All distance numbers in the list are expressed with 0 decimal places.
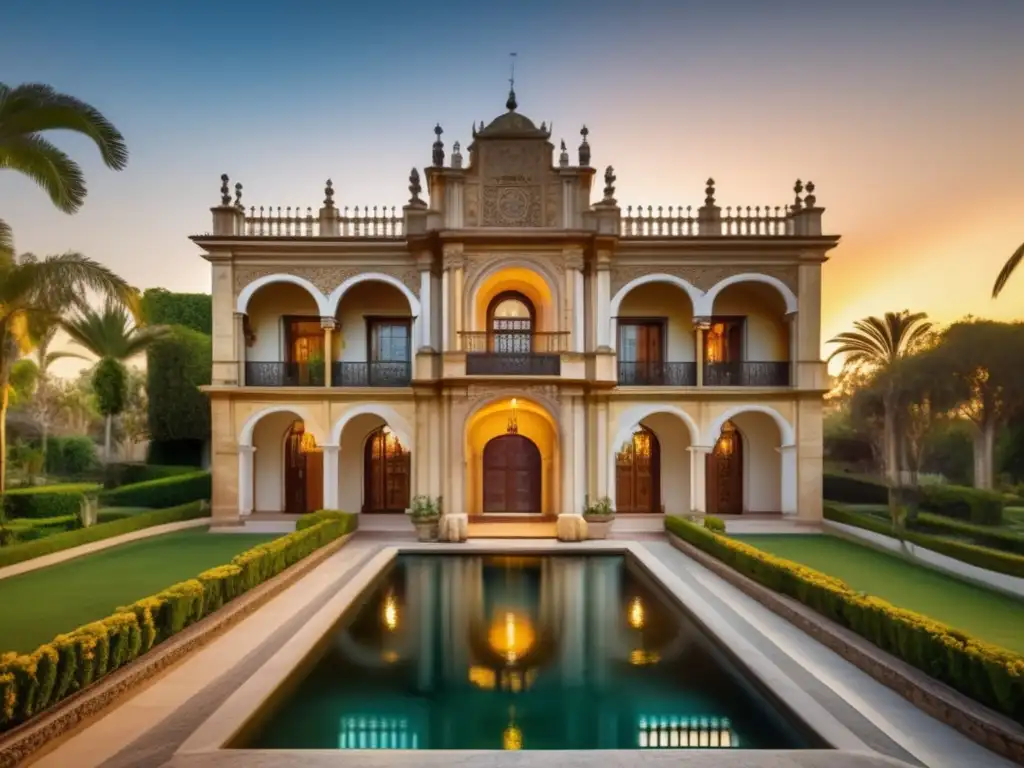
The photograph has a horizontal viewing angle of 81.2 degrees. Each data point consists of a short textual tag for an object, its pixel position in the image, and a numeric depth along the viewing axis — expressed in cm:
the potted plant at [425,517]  1658
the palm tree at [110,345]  2155
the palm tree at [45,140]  991
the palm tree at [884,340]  2181
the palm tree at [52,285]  1345
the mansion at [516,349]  1723
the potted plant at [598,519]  1678
